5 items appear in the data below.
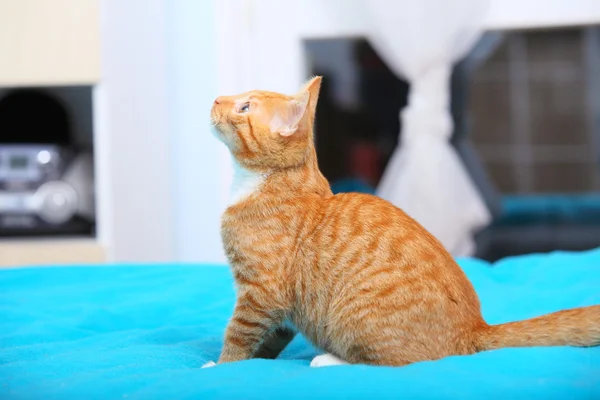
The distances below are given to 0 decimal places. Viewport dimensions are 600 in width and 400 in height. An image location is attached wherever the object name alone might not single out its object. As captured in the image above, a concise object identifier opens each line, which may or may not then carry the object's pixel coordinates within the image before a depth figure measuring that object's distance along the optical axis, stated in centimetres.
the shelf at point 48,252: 295
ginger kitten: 111
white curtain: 322
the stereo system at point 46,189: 300
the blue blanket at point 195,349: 93
